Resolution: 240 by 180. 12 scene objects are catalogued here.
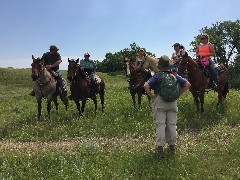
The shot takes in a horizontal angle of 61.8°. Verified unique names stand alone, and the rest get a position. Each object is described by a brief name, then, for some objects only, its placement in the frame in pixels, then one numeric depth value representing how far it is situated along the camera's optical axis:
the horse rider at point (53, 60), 11.31
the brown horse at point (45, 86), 10.85
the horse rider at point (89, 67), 11.53
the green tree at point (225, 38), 45.28
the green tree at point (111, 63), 58.64
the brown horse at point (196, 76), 10.10
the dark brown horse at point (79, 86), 10.86
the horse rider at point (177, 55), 10.88
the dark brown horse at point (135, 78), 12.25
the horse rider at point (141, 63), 11.71
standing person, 5.92
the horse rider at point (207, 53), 10.26
